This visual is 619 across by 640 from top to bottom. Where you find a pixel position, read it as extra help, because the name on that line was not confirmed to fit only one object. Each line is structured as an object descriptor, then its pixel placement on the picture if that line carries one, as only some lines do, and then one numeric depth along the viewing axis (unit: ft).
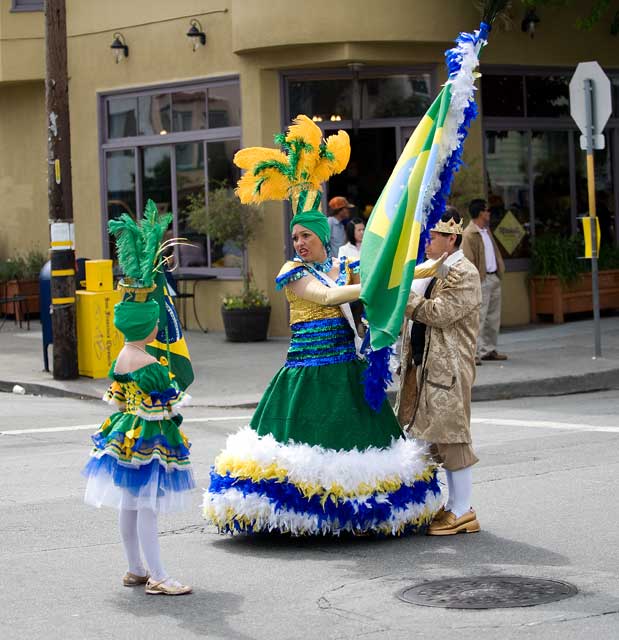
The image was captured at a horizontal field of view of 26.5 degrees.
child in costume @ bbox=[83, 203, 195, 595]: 21.11
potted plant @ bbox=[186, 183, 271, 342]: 60.03
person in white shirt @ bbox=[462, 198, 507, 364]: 50.44
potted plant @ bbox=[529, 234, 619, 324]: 63.82
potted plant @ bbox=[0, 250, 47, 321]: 73.87
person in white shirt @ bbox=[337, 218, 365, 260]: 47.06
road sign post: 49.57
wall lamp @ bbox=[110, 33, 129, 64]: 66.95
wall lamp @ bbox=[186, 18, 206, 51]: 63.31
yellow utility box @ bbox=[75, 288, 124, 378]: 50.96
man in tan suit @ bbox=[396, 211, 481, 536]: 25.21
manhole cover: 20.12
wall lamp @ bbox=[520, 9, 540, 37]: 62.59
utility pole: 49.83
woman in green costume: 24.04
